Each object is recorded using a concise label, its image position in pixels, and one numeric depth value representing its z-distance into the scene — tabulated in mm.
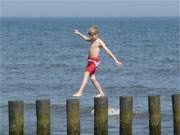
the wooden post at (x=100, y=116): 12938
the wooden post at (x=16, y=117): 12788
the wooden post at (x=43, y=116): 12858
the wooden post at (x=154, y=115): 13406
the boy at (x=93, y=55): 14211
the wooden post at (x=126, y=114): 13156
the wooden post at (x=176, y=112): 13453
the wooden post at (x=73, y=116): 12833
